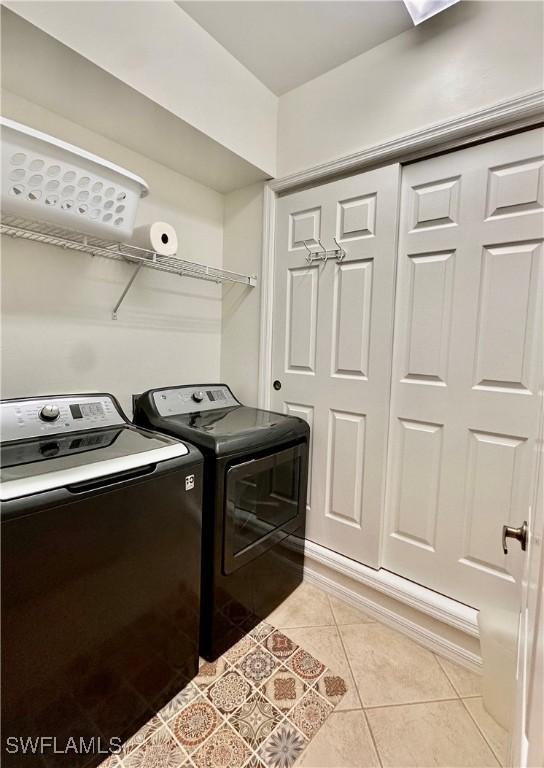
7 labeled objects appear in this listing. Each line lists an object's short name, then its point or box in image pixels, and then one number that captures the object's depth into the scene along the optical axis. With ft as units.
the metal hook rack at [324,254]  5.78
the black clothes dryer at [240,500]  4.50
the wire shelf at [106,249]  4.31
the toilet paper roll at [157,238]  5.13
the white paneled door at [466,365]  4.40
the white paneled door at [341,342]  5.43
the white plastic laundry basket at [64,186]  3.56
